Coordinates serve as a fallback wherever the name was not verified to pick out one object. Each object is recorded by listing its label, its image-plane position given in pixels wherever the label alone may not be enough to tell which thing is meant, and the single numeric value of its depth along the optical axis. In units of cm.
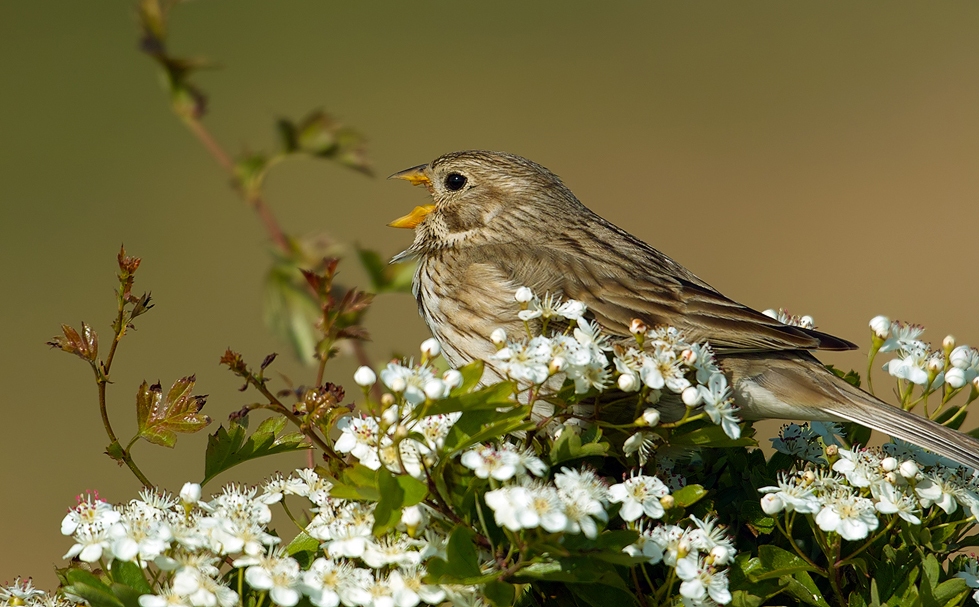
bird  685
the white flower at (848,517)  426
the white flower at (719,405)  448
